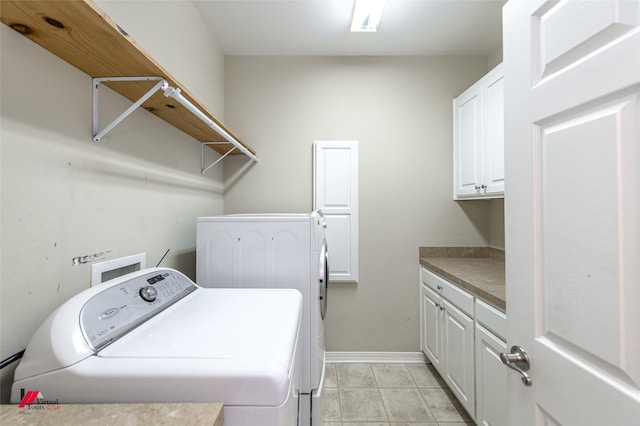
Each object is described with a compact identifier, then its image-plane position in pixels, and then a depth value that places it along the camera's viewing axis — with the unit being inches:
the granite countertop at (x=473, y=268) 58.7
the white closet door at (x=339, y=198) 97.6
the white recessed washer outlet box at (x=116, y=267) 41.2
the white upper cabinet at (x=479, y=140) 73.6
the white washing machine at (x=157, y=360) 25.3
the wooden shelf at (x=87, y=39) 26.3
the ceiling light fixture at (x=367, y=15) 70.8
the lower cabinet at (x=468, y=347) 54.9
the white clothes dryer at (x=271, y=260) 58.6
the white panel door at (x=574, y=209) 21.2
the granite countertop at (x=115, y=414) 22.1
